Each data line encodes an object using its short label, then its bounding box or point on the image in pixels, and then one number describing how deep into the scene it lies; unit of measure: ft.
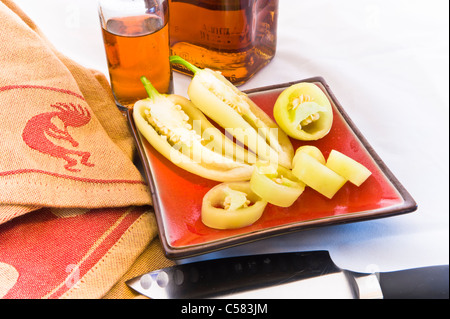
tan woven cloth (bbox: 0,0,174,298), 1.79
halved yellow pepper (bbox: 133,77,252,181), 2.09
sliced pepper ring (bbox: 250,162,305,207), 1.86
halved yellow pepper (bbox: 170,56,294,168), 2.19
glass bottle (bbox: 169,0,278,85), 2.43
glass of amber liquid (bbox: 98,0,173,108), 2.32
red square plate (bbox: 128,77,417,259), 1.83
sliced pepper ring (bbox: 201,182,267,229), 1.83
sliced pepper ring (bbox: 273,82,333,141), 2.25
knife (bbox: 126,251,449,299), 1.72
